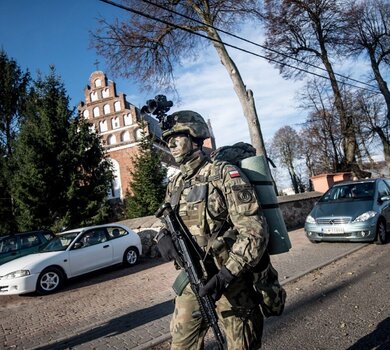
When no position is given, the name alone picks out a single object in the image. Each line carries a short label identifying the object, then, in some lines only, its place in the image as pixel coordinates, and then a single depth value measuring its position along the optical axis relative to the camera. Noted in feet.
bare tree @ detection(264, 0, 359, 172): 61.87
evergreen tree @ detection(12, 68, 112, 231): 50.57
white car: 24.90
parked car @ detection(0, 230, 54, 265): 32.83
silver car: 27.63
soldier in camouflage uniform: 6.97
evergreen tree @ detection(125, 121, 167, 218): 71.97
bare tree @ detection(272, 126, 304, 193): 152.05
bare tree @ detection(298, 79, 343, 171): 77.59
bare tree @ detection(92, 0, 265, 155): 45.73
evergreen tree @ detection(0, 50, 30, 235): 78.69
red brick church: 120.78
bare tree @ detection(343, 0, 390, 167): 80.43
